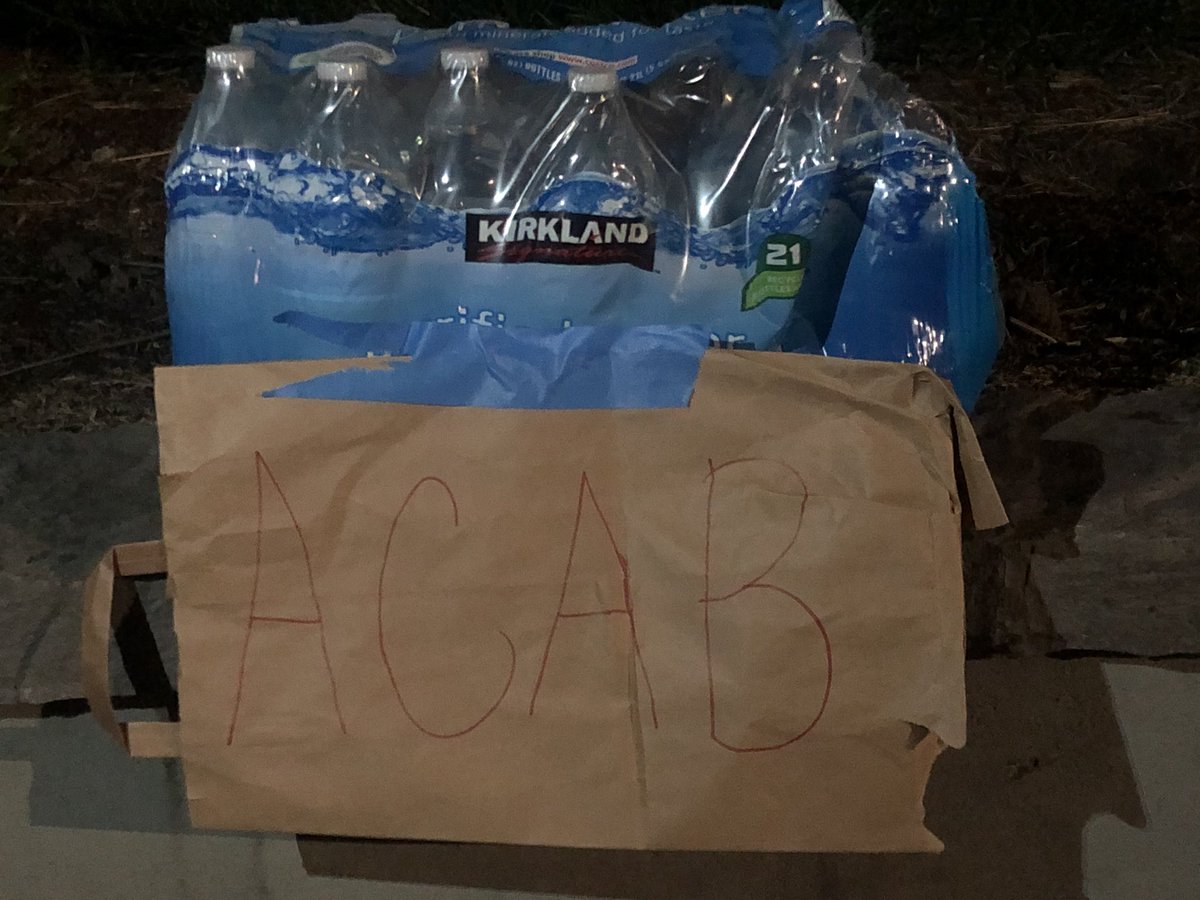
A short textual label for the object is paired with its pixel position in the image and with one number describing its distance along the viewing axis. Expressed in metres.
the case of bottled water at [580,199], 0.70
